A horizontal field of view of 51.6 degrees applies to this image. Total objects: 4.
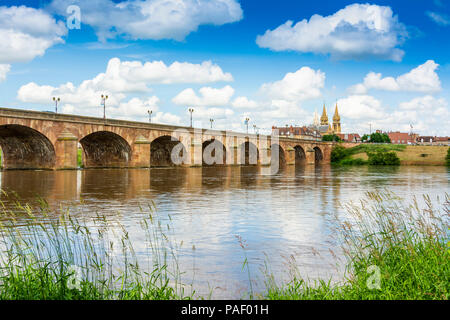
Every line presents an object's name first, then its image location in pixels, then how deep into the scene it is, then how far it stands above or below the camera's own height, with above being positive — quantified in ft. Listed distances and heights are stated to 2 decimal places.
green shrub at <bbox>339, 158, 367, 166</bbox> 310.65 -4.43
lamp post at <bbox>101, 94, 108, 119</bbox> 184.21 +21.27
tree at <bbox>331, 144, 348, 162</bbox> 357.82 +1.88
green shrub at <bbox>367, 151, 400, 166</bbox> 291.79 -2.19
